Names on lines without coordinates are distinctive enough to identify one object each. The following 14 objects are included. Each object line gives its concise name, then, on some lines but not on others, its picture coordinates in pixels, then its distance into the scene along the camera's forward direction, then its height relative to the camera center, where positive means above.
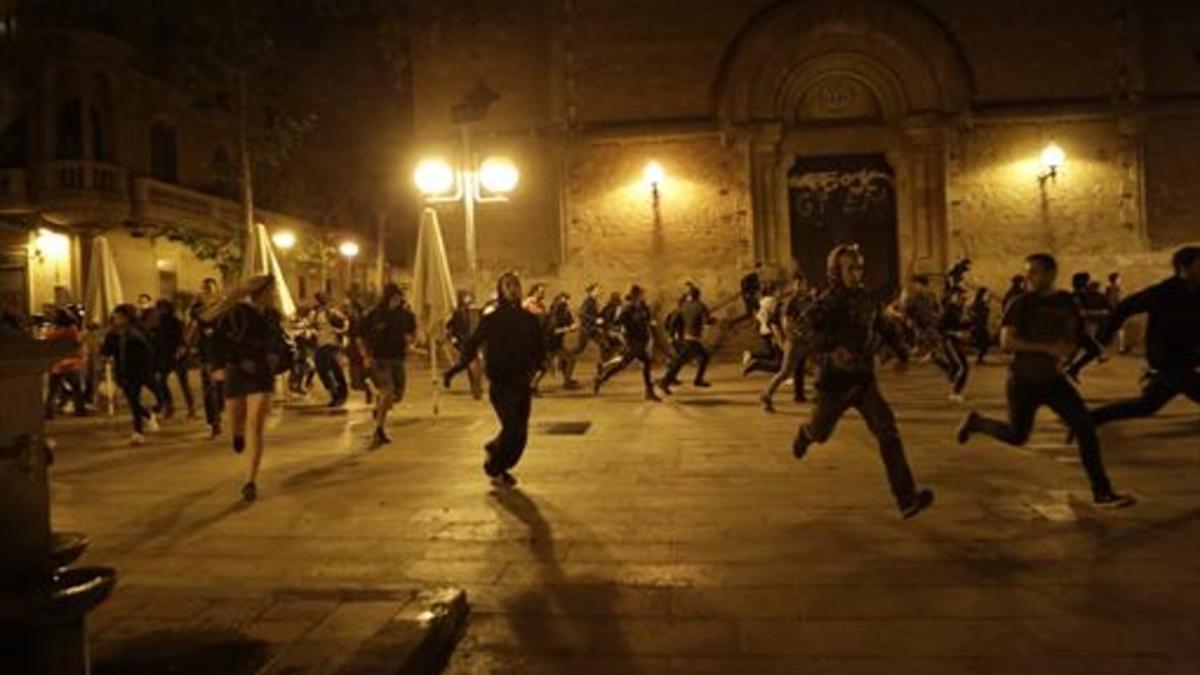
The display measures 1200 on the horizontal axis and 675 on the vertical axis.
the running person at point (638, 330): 15.01 +0.04
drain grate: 11.84 -1.07
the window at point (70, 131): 27.77 +5.65
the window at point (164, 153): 31.52 +5.75
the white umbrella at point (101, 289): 15.27 +0.84
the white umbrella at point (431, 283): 14.12 +0.73
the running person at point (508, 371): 8.62 -0.28
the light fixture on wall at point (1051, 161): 22.12 +3.33
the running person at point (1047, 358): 7.07 -0.24
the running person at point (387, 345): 11.44 -0.06
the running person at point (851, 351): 6.85 -0.16
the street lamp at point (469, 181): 15.04 +2.25
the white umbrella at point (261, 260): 15.08 +1.18
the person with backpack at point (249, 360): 8.47 -0.13
